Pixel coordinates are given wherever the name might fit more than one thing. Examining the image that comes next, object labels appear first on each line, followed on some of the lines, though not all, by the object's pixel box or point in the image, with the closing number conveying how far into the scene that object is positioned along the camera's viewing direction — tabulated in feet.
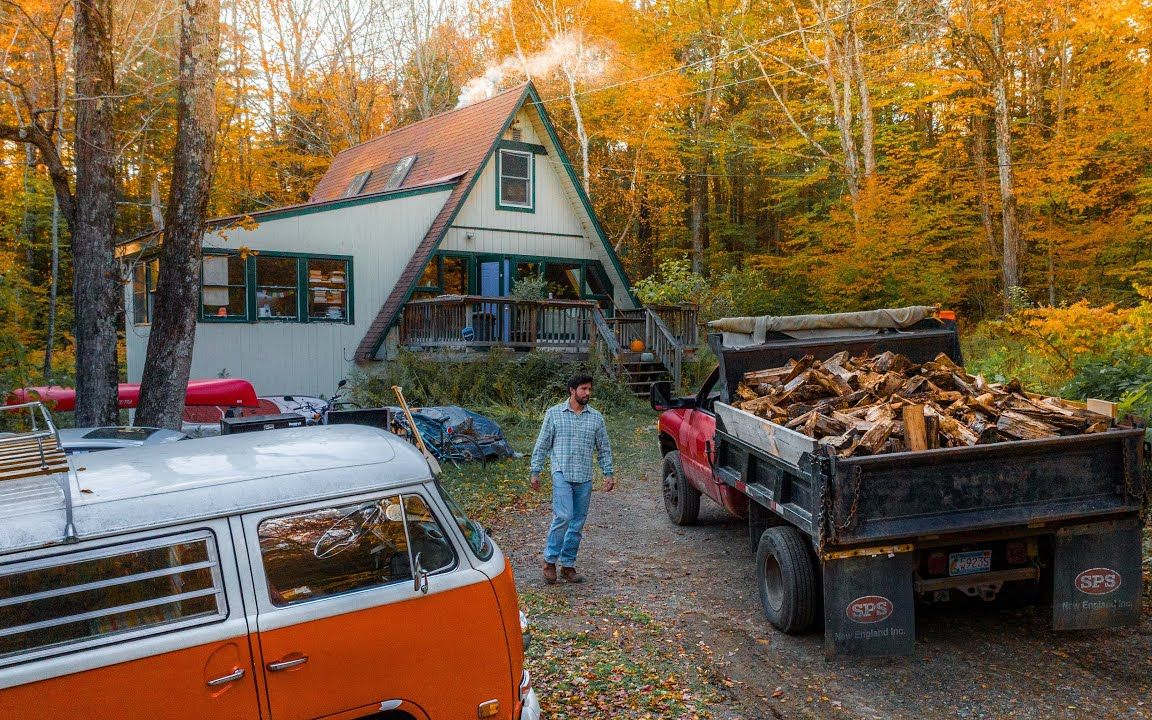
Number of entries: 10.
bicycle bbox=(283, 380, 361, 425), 32.91
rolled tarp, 25.66
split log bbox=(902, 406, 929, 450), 17.13
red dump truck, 16.17
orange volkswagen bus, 10.03
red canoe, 41.88
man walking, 22.80
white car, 24.14
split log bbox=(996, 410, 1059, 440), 17.61
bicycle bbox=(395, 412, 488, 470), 39.58
